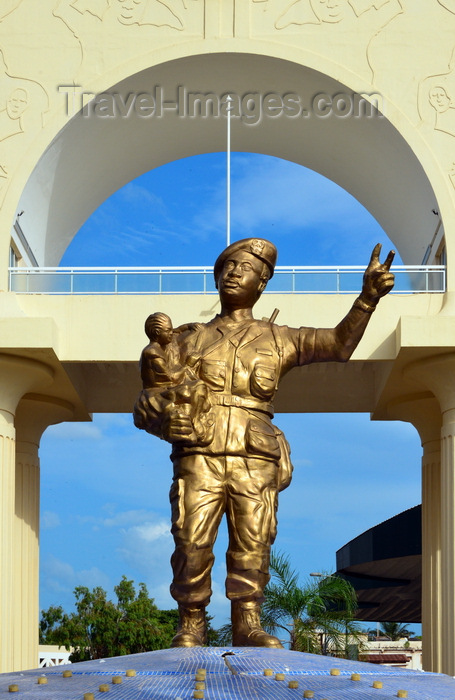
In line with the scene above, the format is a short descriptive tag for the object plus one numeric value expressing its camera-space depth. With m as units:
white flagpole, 19.66
